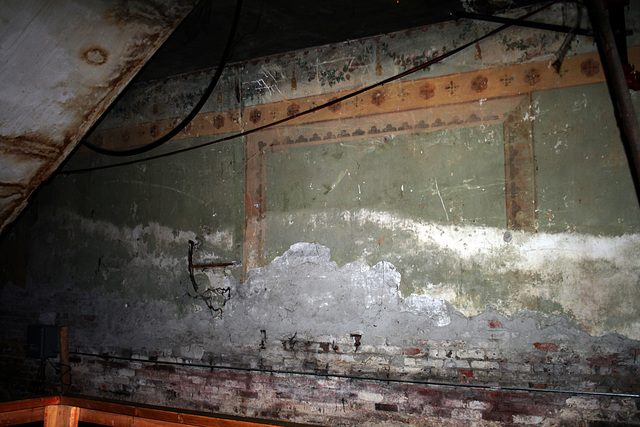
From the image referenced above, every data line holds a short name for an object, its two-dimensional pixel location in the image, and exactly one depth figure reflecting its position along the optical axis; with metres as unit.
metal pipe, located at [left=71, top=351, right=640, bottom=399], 3.04
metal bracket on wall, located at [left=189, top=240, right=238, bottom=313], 4.27
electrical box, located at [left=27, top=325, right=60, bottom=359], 4.93
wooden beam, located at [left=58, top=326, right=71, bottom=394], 4.91
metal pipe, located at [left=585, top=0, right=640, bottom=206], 2.71
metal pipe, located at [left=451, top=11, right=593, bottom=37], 3.18
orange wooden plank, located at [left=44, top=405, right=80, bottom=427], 2.64
